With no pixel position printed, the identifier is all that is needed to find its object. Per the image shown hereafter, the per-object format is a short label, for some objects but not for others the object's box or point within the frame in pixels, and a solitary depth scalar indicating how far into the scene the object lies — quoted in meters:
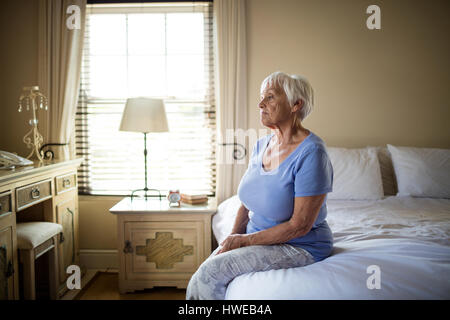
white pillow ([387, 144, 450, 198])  2.39
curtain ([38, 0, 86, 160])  2.74
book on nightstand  2.53
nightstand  2.43
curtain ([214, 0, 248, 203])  2.76
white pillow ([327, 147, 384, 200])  2.43
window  2.91
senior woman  1.27
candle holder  2.47
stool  1.96
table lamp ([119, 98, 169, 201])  2.45
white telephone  2.04
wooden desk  1.81
